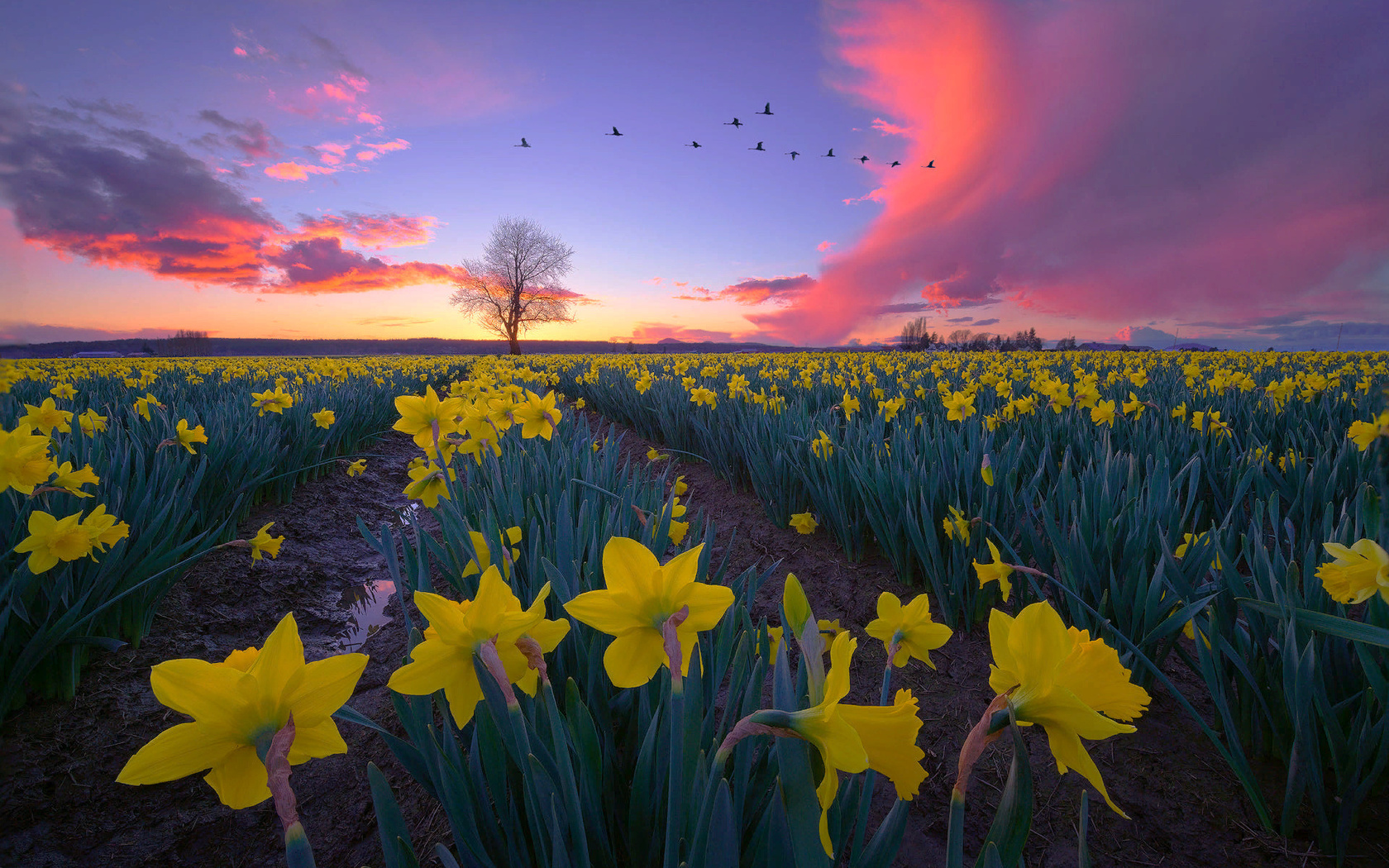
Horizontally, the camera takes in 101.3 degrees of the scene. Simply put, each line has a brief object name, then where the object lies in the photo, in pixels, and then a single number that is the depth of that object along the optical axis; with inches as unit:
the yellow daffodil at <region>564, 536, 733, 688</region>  24.8
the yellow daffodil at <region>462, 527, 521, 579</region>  51.3
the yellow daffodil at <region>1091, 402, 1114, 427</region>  121.6
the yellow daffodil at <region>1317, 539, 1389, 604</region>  34.1
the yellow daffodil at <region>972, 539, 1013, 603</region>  56.0
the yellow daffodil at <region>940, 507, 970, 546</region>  74.8
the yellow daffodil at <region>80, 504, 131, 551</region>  63.6
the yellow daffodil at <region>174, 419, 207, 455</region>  104.4
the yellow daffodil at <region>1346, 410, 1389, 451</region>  61.5
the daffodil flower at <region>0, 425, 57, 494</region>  57.2
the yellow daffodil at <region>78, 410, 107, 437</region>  115.6
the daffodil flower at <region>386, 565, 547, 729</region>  26.7
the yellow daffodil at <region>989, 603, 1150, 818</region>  21.8
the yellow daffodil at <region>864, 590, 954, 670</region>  34.7
